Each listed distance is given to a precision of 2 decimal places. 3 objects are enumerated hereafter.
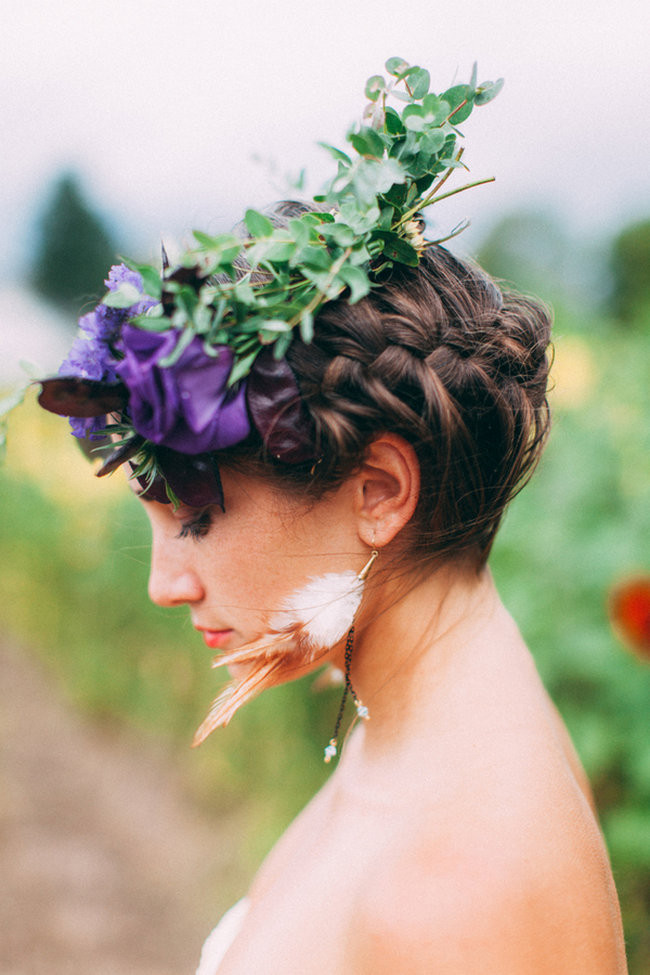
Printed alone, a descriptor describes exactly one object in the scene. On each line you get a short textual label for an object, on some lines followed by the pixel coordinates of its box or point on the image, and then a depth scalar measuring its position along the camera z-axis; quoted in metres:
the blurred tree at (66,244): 26.00
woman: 1.08
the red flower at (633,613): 2.15
